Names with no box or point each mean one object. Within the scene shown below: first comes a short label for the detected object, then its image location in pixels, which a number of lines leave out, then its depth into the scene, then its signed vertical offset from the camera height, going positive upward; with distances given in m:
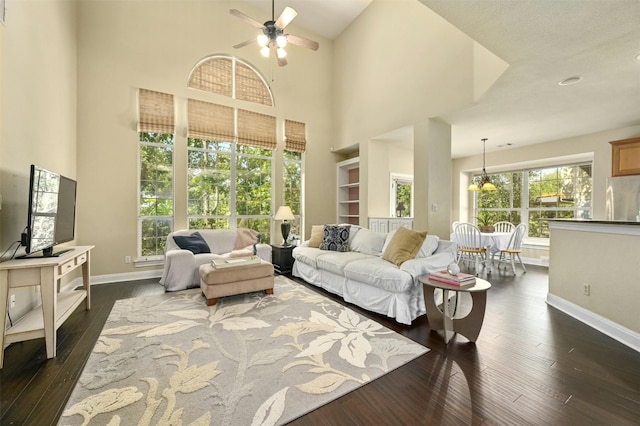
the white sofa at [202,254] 3.84 -0.65
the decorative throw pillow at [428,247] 3.26 -0.44
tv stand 1.96 -0.64
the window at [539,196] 5.61 +0.36
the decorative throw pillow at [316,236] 4.58 -0.43
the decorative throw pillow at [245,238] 4.73 -0.48
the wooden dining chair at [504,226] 6.21 -0.34
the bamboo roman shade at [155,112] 4.55 +1.73
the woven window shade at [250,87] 5.53 +2.65
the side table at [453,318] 2.35 -0.94
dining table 5.12 -0.57
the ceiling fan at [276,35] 3.35 +2.41
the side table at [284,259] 4.94 -0.88
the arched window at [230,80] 5.14 +2.67
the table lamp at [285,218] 5.03 -0.12
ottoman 3.23 -0.86
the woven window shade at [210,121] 4.93 +1.74
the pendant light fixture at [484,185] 5.68 +0.58
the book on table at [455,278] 2.36 -0.61
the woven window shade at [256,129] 5.45 +1.73
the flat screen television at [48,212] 2.24 +0.00
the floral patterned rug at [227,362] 1.55 -1.15
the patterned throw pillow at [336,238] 4.28 -0.44
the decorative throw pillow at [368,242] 3.92 -0.46
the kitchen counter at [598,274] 2.44 -0.66
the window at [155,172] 4.61 +0.70
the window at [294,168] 6.07 +1.03
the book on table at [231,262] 3.35 -0.66
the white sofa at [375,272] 2.81 -0.73
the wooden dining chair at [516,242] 5.14 -0.60
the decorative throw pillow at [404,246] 3.17 -0.43
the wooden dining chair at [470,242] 5.05 -0.60
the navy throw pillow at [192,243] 4.19 -0.50
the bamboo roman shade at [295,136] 6.02 +1.73
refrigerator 4.42 +0.23
